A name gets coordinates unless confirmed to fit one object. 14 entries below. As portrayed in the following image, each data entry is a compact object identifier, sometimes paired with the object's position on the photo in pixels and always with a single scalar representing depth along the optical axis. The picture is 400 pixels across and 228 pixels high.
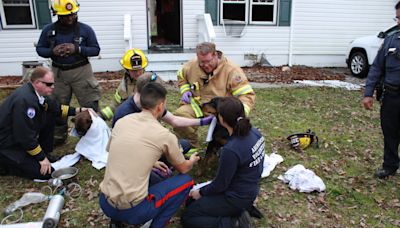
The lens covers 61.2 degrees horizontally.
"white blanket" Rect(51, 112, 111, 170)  4.23
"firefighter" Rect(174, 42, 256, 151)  3.89
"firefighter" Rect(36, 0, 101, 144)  4.41
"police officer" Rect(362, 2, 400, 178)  3.64
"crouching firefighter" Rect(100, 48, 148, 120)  3.88
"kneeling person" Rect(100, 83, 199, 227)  2.51
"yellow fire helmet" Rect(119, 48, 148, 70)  3.87
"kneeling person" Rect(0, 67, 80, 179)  3.57
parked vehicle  9.55
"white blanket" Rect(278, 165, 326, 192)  3.78
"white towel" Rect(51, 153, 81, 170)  4.08
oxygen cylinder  2.92
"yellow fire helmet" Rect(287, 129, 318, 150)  4.78
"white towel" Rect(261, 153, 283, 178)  4.12
